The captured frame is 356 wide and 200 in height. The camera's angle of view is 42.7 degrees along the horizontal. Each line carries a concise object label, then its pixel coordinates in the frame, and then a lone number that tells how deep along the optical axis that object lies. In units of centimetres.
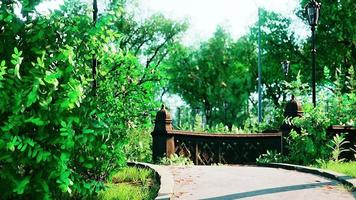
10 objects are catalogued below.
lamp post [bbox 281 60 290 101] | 2891
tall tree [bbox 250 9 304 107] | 3972
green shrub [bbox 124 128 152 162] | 1451
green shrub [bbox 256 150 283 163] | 1445
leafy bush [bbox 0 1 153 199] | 539
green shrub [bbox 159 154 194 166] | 1380
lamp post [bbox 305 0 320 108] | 1739
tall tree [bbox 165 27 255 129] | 5216
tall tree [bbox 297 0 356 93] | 3191
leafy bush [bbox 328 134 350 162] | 1201
